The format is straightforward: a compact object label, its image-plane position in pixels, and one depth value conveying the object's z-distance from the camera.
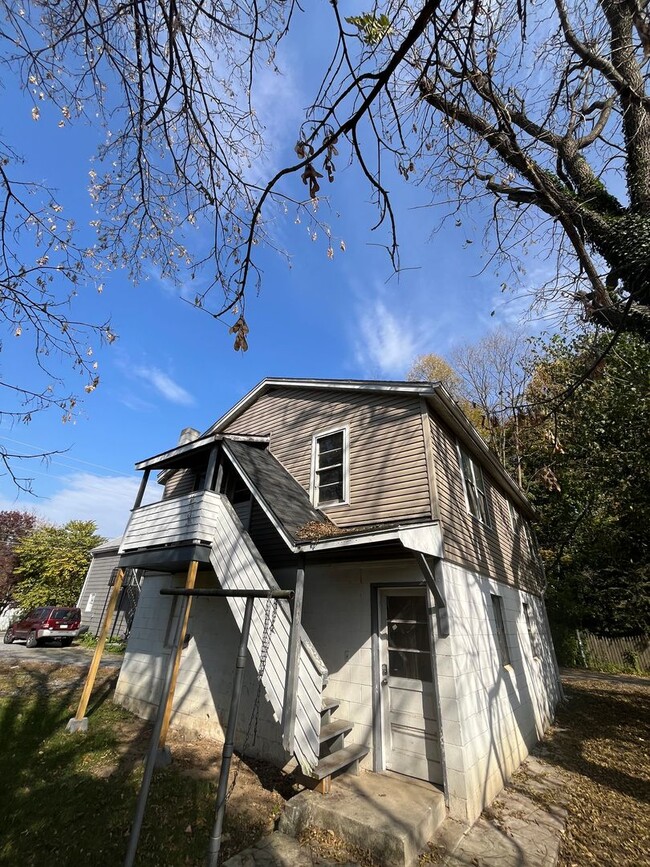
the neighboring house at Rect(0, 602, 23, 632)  24.69
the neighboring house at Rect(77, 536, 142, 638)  18.64
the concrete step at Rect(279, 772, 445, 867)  4.10
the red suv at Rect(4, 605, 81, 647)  17.92
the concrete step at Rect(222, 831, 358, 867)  4.05
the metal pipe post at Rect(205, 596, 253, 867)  3.24
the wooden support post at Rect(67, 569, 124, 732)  7.61
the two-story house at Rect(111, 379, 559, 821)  5.49
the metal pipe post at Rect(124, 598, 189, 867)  3.33
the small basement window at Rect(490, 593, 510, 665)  7.82
